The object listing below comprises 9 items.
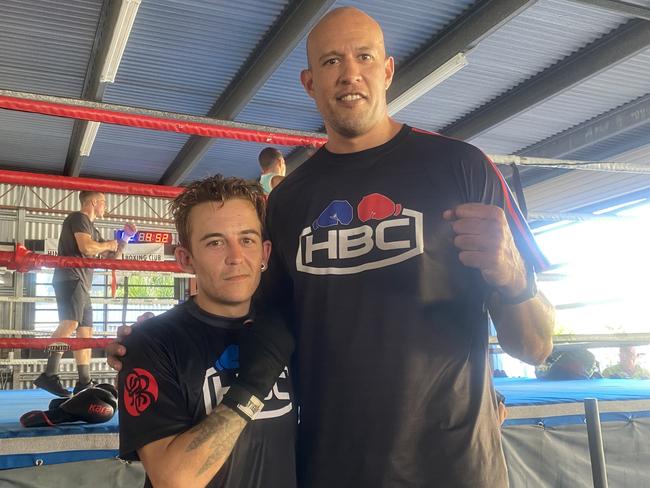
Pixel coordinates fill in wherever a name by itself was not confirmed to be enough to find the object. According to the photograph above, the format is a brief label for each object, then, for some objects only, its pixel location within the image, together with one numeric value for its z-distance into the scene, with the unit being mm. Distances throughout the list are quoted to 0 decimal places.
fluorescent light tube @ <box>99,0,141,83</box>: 4321
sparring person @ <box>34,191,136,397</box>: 4324
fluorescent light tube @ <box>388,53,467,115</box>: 5465
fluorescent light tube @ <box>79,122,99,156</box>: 7363
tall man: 1177
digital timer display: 8616
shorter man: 1132
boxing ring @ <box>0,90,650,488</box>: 2125
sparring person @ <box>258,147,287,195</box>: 4340
